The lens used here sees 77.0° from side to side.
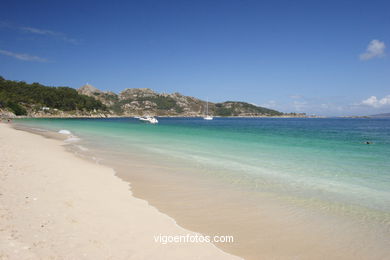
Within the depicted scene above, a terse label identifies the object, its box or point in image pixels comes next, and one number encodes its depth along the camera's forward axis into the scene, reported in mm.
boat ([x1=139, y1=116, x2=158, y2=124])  100875
